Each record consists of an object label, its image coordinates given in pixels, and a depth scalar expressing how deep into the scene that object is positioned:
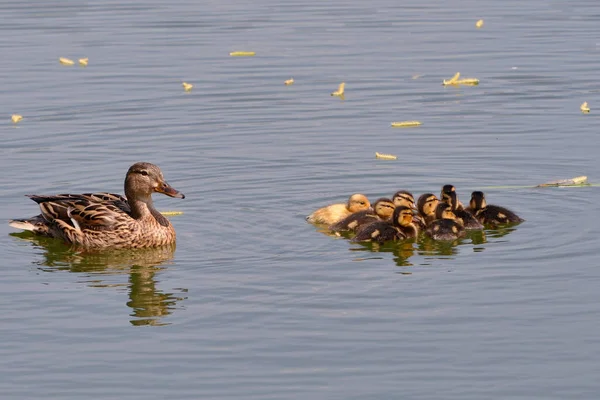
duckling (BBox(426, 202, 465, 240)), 11.86
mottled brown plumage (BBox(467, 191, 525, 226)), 12.09
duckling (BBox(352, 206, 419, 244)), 11.80
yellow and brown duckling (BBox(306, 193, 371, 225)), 12.26
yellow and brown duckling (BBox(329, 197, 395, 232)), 12.13
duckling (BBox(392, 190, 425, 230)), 12.16
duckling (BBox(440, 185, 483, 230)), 12.20
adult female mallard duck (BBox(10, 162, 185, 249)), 12.16
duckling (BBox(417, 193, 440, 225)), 12.41
